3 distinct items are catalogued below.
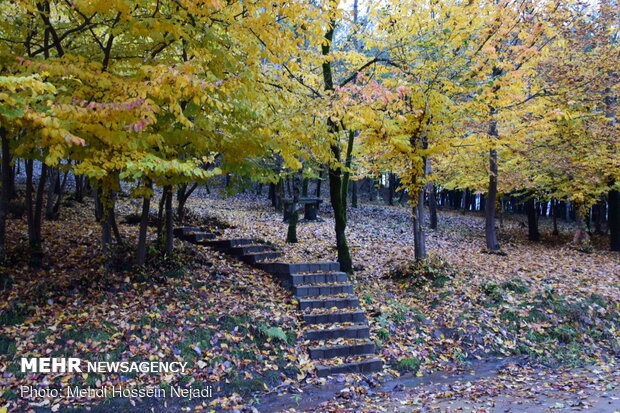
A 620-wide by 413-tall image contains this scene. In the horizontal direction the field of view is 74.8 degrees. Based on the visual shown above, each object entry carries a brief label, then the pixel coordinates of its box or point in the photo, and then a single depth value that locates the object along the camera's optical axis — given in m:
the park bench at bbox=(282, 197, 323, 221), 14.25
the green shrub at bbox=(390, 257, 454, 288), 9.73
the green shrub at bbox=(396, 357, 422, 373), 6.68
